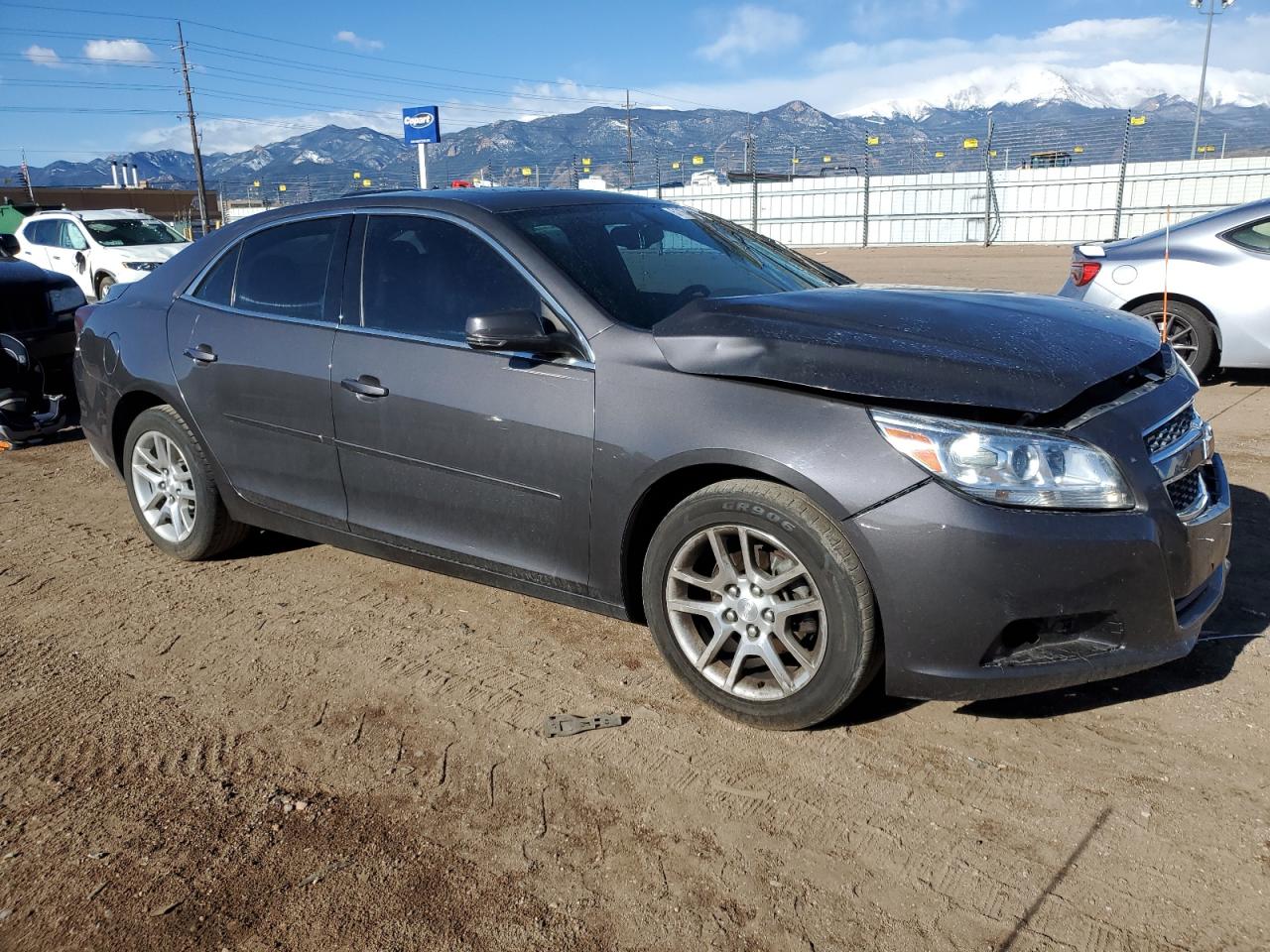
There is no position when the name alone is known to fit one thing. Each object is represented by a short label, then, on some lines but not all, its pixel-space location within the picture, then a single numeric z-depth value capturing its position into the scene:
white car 17.10
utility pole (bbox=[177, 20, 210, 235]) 45.61
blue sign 23.72
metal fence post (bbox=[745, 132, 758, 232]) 29.05
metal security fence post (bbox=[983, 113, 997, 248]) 26.75
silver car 7.45
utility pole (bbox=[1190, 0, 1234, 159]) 40.62
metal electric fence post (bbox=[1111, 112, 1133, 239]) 24.17
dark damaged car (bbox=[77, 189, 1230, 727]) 2.73
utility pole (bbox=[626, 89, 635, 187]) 32.10
